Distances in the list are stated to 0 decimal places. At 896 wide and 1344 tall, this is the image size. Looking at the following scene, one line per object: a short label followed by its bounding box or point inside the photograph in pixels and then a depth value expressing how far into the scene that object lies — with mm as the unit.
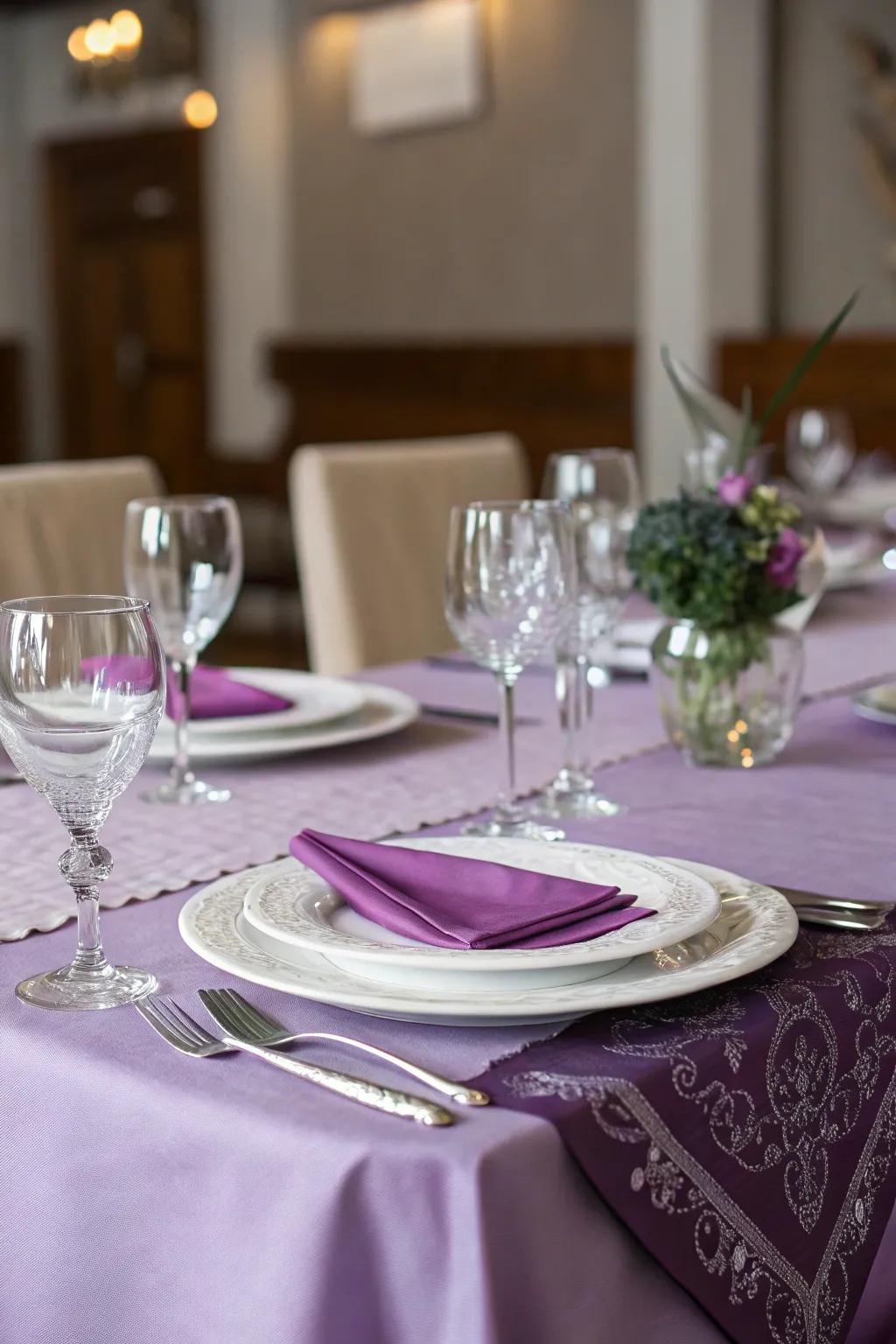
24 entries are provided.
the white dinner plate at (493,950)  1283
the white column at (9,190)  9970
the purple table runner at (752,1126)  1222
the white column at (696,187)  6242
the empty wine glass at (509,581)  1557
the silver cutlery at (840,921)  1418
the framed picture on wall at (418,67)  7486
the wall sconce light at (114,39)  8616
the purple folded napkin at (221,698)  1866
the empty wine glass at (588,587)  1723
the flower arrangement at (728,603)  1756
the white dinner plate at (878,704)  1916
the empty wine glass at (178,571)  1779
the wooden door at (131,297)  9015
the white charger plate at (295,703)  1832
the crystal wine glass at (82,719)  1323
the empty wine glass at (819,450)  3806
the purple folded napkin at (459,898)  1320
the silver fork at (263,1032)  1209
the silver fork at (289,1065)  1196
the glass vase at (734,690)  1804
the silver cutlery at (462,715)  1973
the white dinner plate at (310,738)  1799
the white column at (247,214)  8351
